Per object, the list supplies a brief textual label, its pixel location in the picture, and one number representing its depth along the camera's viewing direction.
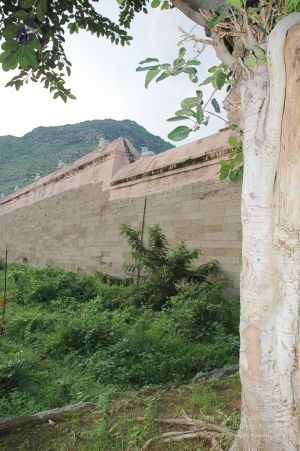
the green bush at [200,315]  4.61
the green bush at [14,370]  3.39
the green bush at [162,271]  5.91
